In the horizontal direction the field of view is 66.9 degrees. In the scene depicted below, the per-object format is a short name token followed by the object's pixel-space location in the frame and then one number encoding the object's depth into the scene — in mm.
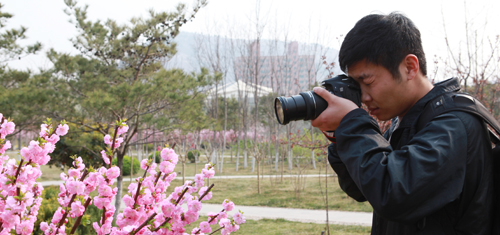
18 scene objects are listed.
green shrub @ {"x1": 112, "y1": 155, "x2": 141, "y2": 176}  14486
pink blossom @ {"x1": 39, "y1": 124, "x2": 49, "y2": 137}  1527
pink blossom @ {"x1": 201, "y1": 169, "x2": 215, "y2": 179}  1753
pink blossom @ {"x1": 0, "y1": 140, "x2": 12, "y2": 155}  1683
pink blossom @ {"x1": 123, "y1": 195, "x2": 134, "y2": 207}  1505
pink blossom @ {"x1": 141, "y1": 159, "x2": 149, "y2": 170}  1721
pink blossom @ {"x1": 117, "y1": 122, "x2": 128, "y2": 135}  1630
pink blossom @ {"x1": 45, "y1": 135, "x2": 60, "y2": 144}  1582
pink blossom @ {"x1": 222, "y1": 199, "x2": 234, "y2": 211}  1904
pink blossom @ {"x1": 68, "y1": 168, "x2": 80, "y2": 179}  1523
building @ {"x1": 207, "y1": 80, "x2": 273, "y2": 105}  30384
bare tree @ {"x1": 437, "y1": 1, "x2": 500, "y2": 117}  7293
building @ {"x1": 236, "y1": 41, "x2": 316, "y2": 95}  17016
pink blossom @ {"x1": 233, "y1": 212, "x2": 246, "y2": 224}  1837
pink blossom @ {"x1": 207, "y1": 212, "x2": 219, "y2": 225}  1862
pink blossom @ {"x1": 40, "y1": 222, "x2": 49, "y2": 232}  1564
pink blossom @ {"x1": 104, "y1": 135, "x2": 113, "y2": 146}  1669
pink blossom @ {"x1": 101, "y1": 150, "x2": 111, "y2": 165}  1555
